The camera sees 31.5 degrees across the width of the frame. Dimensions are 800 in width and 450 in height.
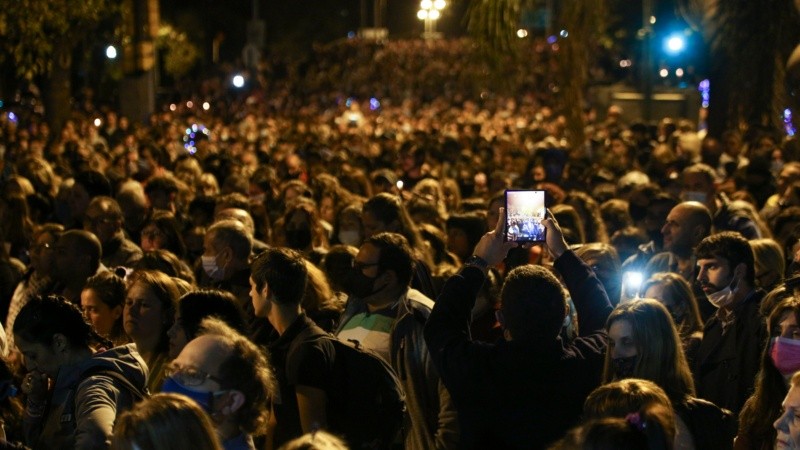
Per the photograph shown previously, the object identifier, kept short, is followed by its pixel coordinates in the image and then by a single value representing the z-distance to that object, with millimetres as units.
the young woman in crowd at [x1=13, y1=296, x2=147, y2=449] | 5176
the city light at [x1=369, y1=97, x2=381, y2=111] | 38753
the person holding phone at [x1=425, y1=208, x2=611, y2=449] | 5262
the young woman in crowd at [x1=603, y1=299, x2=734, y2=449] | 5340
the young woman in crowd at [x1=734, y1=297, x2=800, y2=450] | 5480
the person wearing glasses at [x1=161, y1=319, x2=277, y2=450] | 4609
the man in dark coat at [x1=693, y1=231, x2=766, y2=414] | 6617
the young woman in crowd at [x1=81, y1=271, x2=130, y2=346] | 6891
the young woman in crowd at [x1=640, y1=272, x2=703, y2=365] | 7005
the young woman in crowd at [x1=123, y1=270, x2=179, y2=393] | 6395
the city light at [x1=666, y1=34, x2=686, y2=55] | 27108
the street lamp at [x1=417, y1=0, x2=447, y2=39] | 31670
